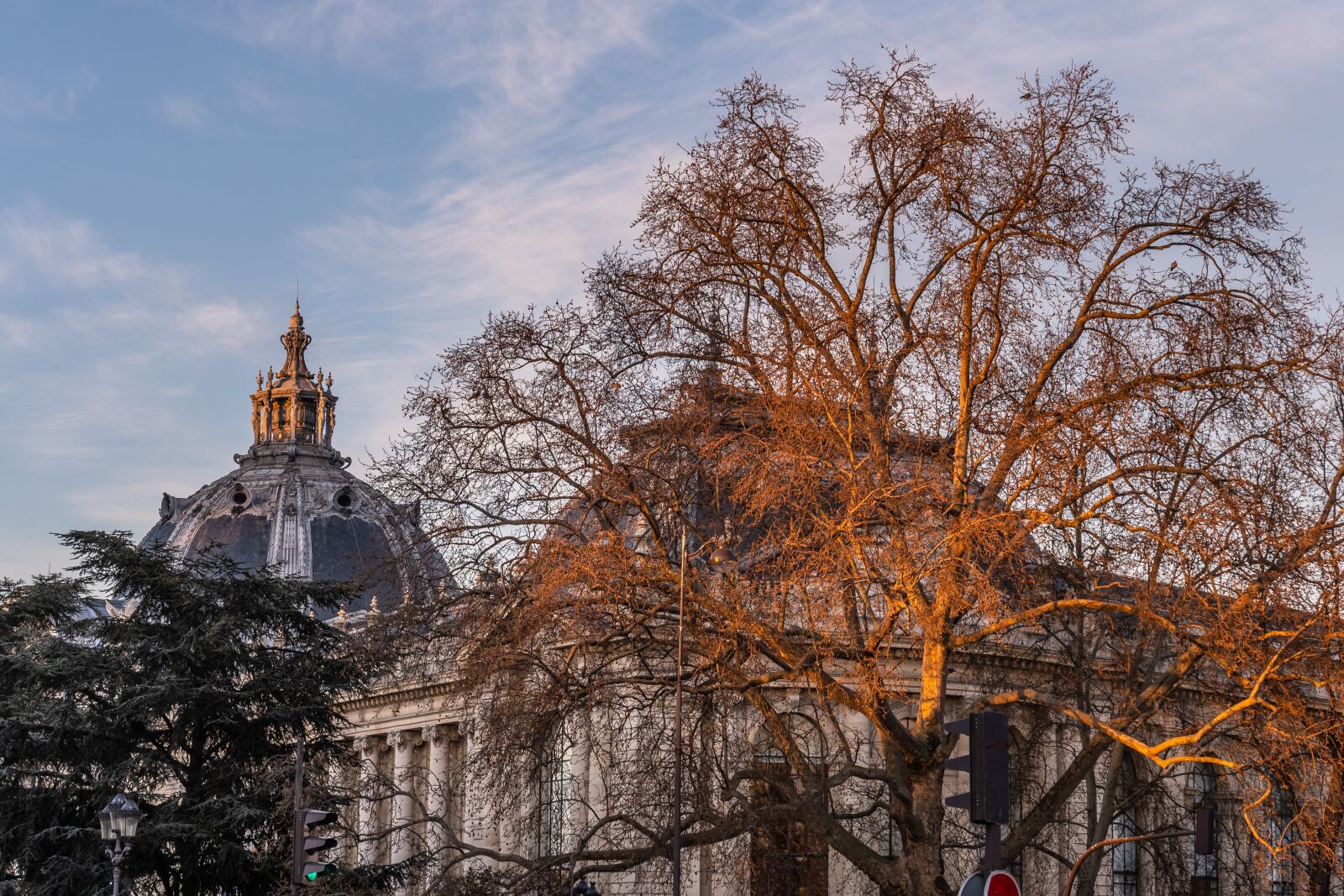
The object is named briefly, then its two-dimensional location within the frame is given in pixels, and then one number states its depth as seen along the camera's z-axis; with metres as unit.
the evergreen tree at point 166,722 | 45.75
